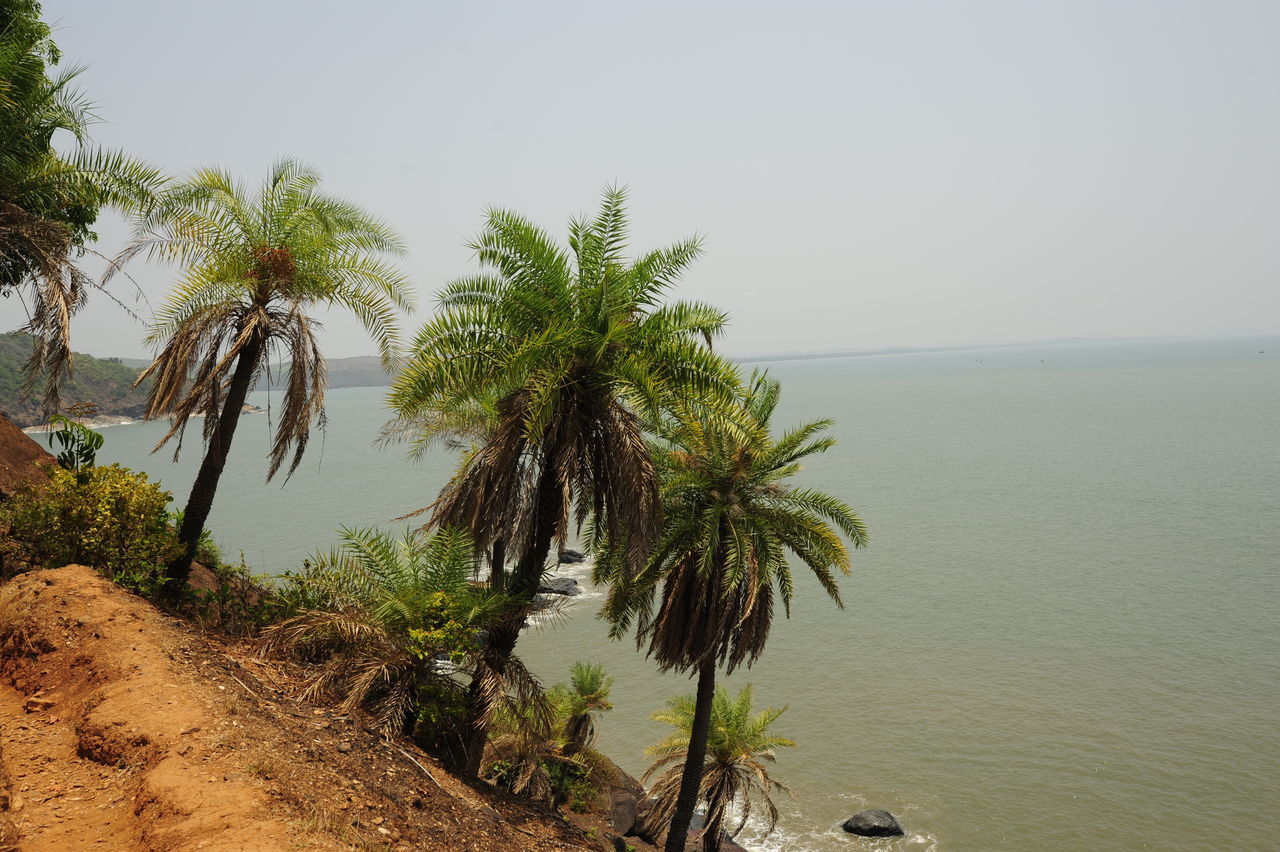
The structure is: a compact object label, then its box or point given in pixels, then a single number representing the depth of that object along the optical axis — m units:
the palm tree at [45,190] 11.87
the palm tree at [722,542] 13.62
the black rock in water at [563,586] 40.72
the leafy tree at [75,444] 12.13
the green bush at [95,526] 10.18
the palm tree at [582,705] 20.56
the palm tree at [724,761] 17.77
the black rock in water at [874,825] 21.08
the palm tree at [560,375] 10.51
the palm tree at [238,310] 11.70
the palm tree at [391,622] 9.38
